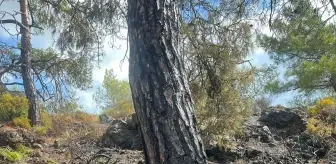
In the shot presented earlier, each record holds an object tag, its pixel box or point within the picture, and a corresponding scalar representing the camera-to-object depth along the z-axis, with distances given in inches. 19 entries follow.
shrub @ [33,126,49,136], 394.7
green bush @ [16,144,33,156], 305.8
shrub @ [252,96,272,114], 708.0
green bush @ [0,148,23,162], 275.9
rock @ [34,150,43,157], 311.6
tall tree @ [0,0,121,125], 435.8
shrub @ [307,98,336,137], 342.6
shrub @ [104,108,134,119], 665.1
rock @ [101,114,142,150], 342.0
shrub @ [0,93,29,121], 454.6
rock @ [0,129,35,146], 328.2
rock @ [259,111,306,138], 383.6
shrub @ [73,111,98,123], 550.5
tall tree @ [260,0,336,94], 263.3
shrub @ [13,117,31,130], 409.6
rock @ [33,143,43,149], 340.2
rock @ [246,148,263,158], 303.7
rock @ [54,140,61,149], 356.2
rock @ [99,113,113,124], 558.7
